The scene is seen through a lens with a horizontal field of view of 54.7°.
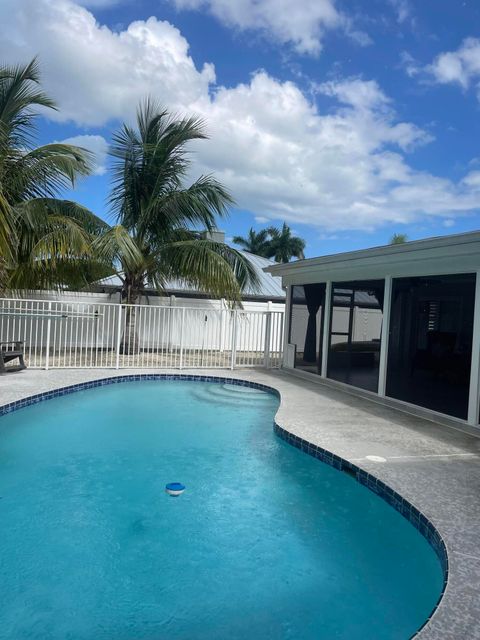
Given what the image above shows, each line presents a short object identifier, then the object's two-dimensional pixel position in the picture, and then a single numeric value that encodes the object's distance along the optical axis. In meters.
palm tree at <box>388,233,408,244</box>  29.95
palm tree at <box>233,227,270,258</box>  37.88
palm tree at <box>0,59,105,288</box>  10.12
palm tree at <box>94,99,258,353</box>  12.11
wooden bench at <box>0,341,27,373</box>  9.48
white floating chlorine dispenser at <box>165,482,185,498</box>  4.72
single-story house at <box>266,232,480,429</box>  6.73
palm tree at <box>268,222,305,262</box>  37.25
